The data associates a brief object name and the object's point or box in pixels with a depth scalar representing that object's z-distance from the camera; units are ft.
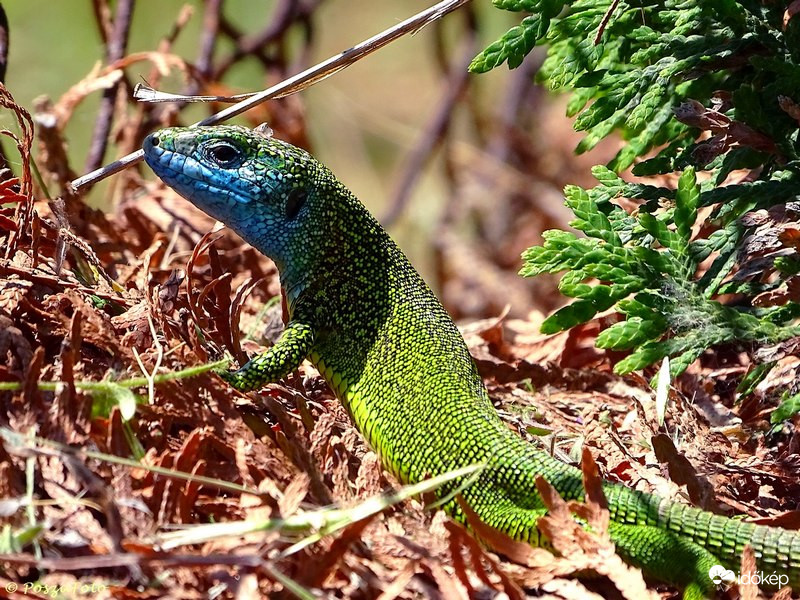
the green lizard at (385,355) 8.82
